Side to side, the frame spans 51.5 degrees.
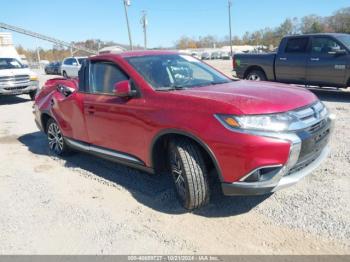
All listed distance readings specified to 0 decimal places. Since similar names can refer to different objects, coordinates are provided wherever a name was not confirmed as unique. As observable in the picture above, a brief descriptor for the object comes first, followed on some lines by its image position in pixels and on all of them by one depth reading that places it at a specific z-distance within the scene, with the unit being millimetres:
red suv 3254
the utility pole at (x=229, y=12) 70500
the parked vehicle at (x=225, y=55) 71512
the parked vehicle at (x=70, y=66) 26391
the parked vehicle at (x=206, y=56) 72350
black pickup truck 9914
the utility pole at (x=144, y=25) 36853
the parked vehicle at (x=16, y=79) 13133
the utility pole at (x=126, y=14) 38031
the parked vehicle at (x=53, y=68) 37219
